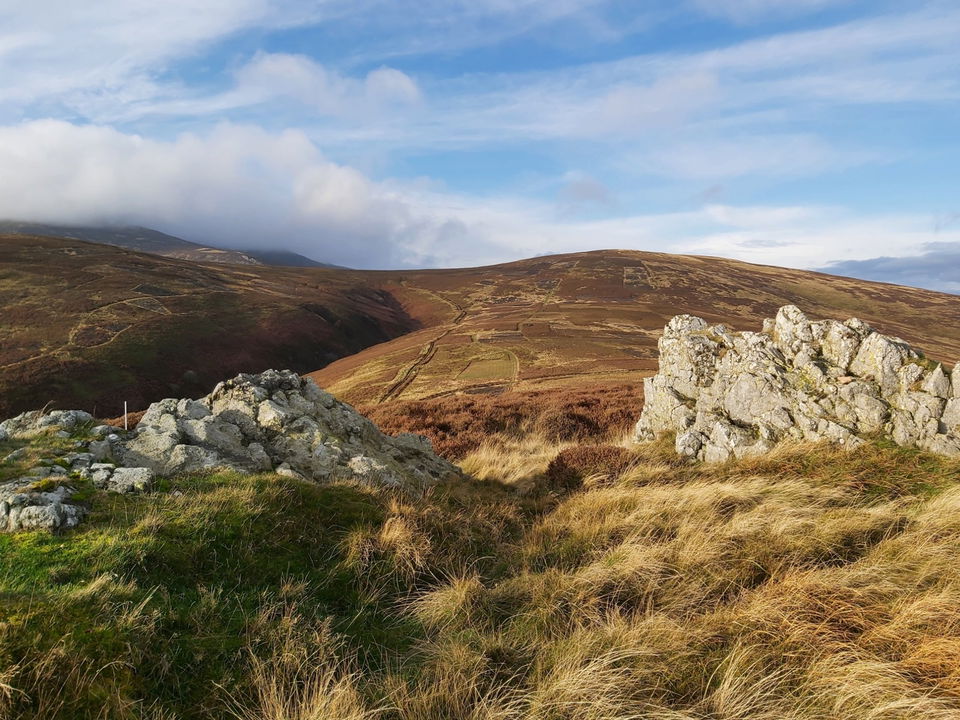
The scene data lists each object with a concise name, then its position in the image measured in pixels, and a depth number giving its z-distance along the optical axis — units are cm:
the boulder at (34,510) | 549
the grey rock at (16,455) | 736
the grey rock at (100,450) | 778
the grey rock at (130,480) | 677
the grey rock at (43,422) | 909
